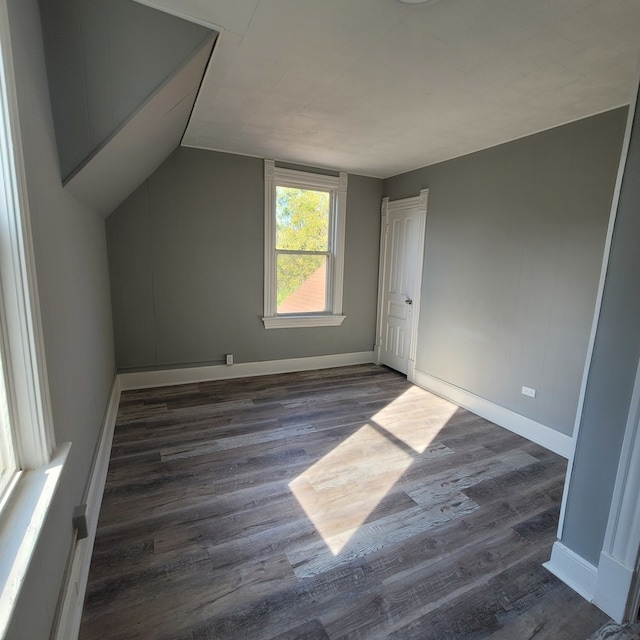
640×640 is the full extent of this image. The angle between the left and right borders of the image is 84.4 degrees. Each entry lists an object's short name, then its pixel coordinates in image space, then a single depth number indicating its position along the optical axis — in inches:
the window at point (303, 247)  164.1
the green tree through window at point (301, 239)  167.9
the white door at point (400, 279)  166.6
